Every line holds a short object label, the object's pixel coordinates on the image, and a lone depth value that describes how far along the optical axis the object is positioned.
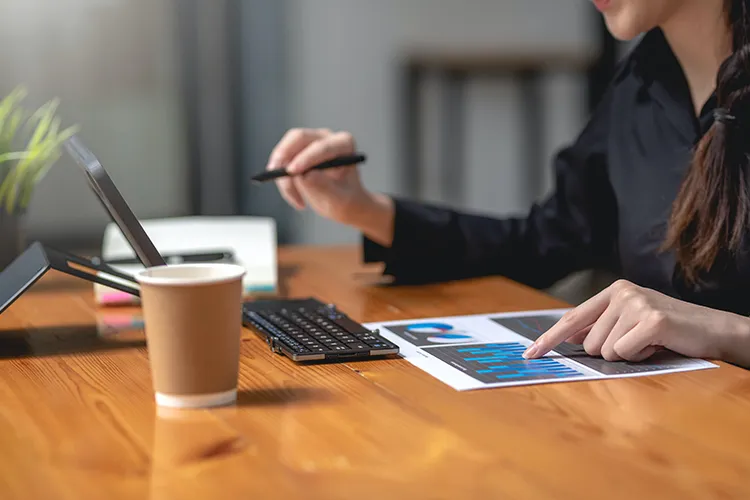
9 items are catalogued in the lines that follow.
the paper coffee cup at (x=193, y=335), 1.29
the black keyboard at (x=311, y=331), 1.46
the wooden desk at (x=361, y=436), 1.17
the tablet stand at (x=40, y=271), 1.52
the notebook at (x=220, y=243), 1.84
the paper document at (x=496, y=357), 1.39
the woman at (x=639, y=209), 1.45
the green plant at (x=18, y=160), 1.81
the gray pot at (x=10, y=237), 1.80
